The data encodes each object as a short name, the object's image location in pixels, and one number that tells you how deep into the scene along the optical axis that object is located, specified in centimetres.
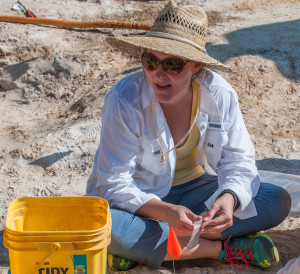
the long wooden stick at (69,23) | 593
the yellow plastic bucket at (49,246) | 200
